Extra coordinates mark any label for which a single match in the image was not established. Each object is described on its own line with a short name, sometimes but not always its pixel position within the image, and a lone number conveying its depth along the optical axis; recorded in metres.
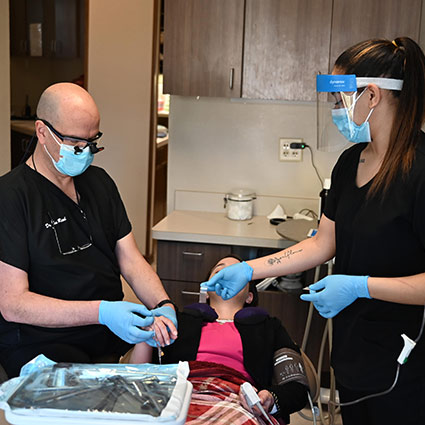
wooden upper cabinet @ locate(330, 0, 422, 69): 2.87
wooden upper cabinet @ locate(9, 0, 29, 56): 5.87
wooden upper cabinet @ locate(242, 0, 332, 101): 2.93
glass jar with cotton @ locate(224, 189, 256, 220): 3.27
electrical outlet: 3.35
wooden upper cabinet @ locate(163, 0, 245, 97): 2.97
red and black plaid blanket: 1.67
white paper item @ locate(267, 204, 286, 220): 3.29
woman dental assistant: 1.60
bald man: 1.78
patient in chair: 1.79
